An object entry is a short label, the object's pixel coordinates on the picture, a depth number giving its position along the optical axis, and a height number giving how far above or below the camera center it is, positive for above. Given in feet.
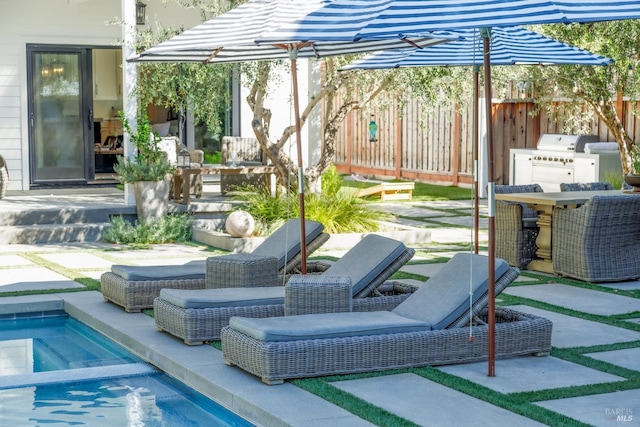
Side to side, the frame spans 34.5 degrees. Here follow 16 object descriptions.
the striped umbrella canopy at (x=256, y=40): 23.13 +2.68
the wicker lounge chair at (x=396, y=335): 19.21 -3.75
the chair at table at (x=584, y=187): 35.78 -1.56
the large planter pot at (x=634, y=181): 33.30 -1.28
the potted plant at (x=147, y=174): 42.09 -1.18
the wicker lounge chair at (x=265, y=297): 22.56 -3.50
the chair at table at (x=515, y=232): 33.81 -2.95
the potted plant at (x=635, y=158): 43.57 -0.73
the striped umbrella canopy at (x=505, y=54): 30.73 +2.73
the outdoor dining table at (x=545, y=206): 32.17 -2.05
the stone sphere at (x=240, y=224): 39.22 -3.04
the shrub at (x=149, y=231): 40.81 -3.44
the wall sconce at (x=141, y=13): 51.88 +6.67
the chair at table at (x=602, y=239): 31.04 -2.96
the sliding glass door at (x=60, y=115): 53.47 +1.61
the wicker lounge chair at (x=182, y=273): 26.37 -3.36
